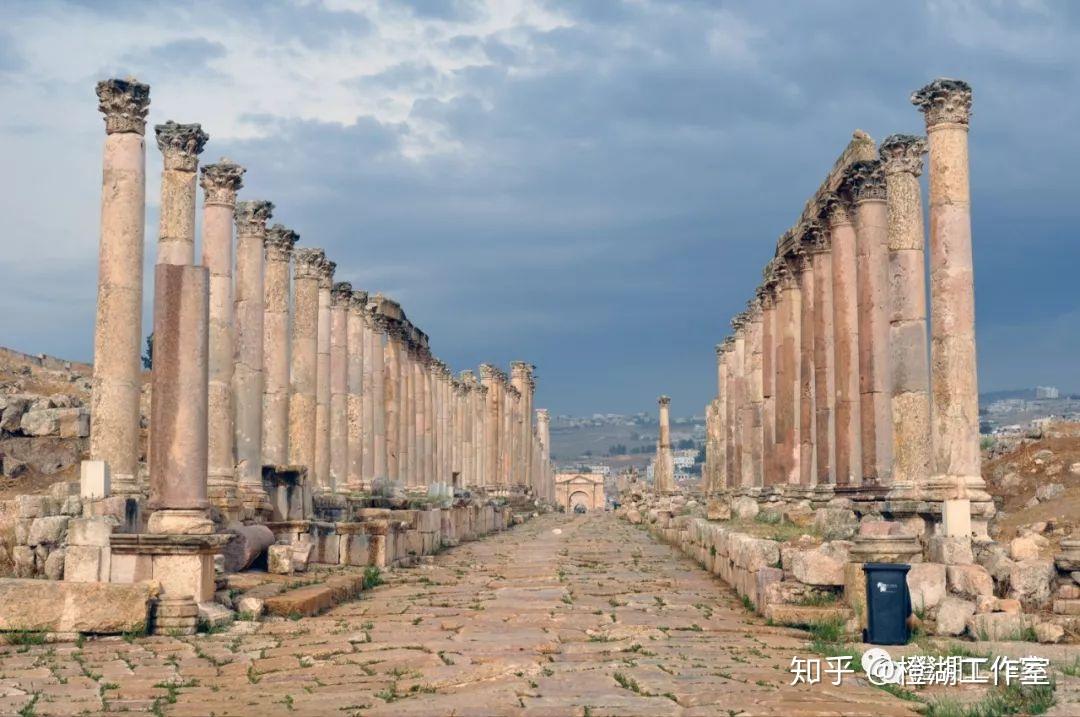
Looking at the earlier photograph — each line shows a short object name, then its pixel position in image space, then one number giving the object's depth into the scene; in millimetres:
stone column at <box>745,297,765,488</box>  39531
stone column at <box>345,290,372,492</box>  34469
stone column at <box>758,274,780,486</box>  34781
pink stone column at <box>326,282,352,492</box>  33156
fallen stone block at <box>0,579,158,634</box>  12773
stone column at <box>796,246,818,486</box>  30016
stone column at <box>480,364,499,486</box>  63312
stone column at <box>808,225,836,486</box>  27938
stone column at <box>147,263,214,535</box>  14742
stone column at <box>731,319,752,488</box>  40125
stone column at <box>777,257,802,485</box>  32031
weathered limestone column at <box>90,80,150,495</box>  18359
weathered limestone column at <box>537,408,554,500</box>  98562
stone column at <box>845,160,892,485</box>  24344
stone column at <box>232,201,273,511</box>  23719
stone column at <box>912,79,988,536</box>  18438
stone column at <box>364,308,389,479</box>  37625
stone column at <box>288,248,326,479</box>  29453
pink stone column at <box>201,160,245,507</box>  21844
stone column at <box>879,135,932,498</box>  20422
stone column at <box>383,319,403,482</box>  41094
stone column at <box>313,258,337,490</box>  30766
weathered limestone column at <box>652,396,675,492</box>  70938
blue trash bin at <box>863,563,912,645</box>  12539
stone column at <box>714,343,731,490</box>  49750
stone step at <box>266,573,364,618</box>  14836
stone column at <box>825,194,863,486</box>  26375
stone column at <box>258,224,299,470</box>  26734
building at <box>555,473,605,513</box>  142250
